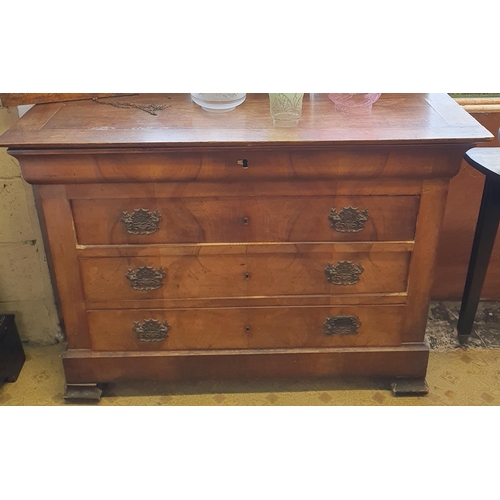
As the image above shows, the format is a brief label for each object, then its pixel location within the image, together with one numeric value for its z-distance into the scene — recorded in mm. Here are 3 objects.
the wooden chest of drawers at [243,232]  1452
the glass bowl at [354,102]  1584
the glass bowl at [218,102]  1590
